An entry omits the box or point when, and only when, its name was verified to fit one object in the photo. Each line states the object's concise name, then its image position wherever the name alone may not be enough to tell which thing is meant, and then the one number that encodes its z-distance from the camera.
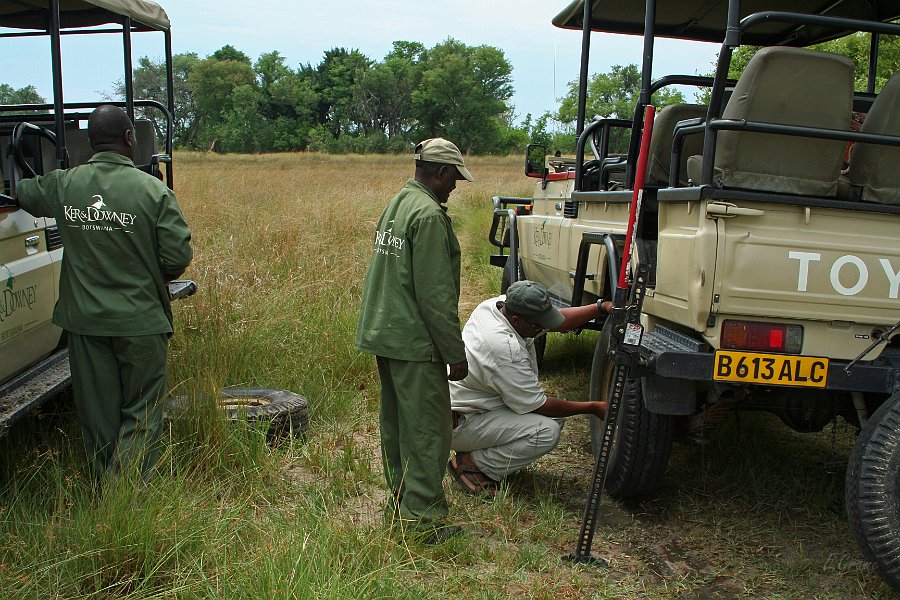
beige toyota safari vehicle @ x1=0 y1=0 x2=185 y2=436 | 3.86
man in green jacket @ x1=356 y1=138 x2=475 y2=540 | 3.40
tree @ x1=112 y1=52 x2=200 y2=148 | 47.09
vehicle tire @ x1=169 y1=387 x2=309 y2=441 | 4.45
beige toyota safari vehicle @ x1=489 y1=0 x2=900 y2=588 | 3.24
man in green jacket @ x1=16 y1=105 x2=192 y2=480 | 3.67
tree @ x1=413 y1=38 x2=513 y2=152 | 64.62
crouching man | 4.05
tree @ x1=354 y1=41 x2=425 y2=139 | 66.94
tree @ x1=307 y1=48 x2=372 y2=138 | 67.31
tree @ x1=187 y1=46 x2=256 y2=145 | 70.56
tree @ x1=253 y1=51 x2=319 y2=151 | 62.16
